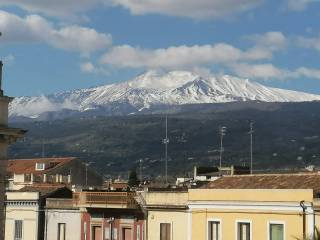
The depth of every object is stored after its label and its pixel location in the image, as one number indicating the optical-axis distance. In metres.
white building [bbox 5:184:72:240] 63.41
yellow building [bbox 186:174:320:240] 43.56
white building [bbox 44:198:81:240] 59.38
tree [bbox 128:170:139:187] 103.16
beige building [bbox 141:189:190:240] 50.97
